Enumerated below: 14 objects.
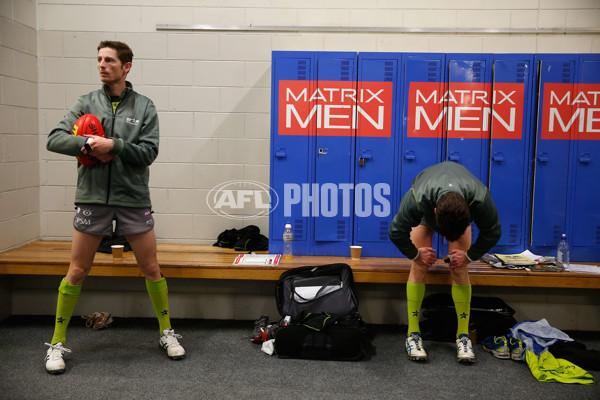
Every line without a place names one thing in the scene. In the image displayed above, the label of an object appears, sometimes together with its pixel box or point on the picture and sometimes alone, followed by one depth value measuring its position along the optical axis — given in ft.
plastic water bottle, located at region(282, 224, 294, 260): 11.79
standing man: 8.93
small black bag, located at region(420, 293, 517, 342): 10.65
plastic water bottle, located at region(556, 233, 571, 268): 11.62
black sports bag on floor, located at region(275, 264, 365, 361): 9.87
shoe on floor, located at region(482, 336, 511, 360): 10.00
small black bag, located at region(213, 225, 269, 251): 12.23
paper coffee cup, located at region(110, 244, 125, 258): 11.37
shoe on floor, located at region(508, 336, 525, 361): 9.86
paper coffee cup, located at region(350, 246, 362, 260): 11.59
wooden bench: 10.80
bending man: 8.27
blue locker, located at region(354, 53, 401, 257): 11.59
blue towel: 9.86
